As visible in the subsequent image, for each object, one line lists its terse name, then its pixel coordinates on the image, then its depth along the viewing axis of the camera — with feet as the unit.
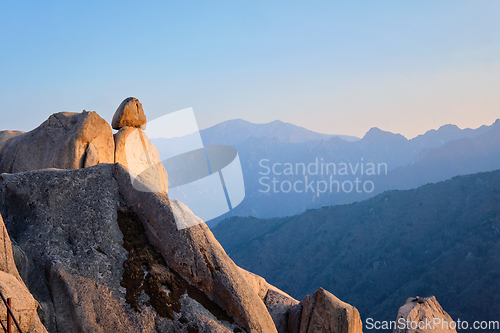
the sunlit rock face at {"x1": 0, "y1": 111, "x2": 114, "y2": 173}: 68.39
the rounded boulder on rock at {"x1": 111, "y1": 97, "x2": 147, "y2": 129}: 81.46
